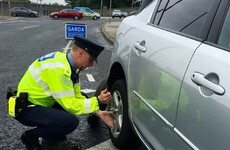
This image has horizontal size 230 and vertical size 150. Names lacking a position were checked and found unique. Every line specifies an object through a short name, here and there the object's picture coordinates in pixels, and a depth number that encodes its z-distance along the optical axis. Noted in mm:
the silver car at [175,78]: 1706
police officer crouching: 2809
